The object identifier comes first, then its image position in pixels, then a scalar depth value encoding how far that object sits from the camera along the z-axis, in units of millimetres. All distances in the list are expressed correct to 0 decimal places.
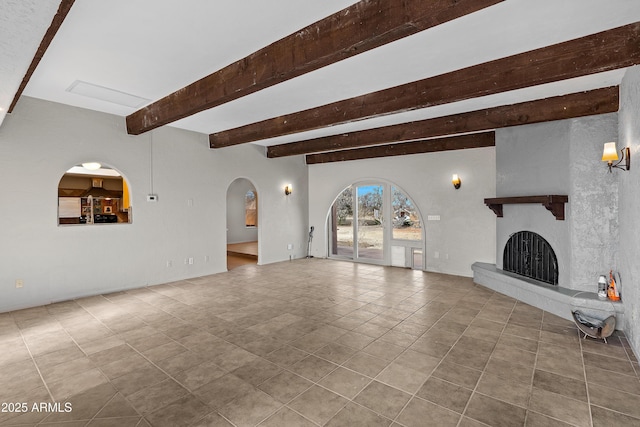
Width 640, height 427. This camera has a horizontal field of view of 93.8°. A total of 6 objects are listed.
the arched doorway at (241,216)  11281
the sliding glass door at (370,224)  7934
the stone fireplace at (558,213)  3980
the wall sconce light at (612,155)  3344
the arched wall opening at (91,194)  8953
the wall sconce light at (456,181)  6539
